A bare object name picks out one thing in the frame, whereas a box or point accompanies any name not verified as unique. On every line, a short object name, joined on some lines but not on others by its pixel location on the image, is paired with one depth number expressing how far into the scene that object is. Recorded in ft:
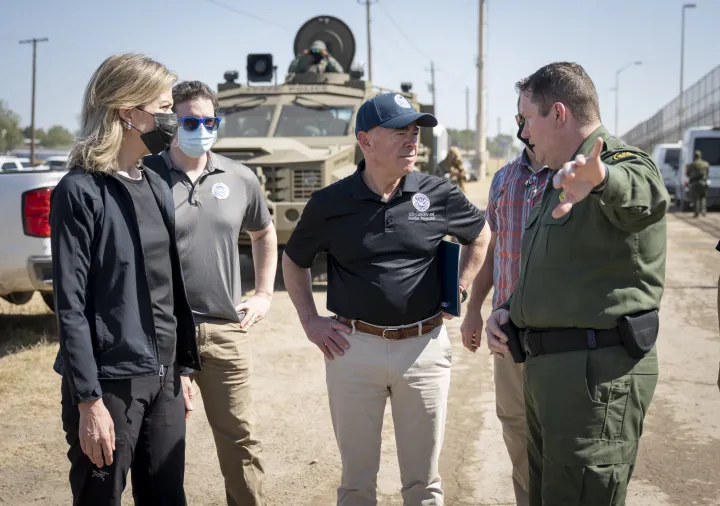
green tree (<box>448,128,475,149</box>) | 370.22
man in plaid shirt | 13.08
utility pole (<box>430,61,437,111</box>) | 248.93
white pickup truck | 24.21
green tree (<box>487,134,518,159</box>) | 403.03
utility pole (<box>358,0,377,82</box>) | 169.17
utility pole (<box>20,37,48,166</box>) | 155.43
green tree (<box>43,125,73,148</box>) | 352.28
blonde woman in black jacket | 8.86
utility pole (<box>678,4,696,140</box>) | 151.03
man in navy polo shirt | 11.35
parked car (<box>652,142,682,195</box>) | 90.89
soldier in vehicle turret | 45.85
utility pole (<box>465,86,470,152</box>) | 314.71
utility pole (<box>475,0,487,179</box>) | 115.85
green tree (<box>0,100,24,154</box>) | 275.75
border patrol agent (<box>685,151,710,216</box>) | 69.15
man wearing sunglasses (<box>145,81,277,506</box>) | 12.32
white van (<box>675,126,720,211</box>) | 75.61
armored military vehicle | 34.30
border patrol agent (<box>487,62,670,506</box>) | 9.04
